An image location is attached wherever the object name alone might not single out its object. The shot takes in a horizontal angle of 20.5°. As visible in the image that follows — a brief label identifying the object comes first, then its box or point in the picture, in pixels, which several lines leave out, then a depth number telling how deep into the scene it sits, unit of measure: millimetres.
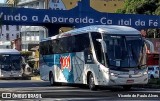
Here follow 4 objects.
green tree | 51369
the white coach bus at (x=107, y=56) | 21609
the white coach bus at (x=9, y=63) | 45125
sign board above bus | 33238
